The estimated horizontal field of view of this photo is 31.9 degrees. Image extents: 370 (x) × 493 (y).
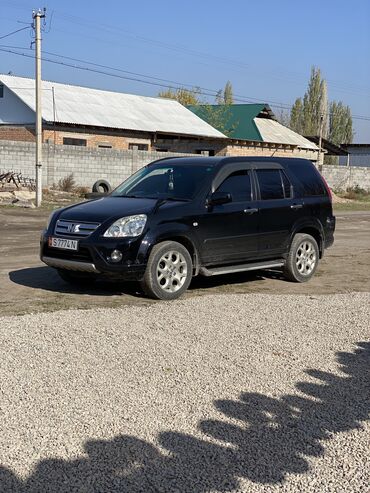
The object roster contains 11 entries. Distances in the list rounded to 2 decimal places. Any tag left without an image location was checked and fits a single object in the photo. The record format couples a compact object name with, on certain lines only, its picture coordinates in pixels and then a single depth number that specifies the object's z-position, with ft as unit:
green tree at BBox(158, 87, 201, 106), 245.80
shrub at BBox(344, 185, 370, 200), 136.27
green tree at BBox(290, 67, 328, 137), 284.98
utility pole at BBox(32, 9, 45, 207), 78.26
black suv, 25.55
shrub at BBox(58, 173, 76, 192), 93.91
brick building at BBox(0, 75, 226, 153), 117.60
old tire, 69.89
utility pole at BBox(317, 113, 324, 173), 168.71
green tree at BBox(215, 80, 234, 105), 267.84
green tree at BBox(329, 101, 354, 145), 327.47
